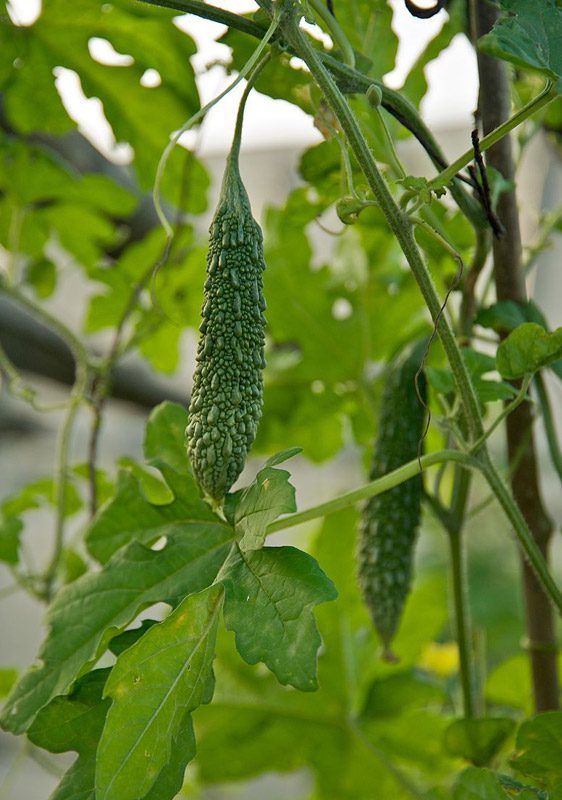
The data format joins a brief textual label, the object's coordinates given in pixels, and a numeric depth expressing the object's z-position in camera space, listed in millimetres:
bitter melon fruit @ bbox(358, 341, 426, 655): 1052
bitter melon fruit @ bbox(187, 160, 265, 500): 879
